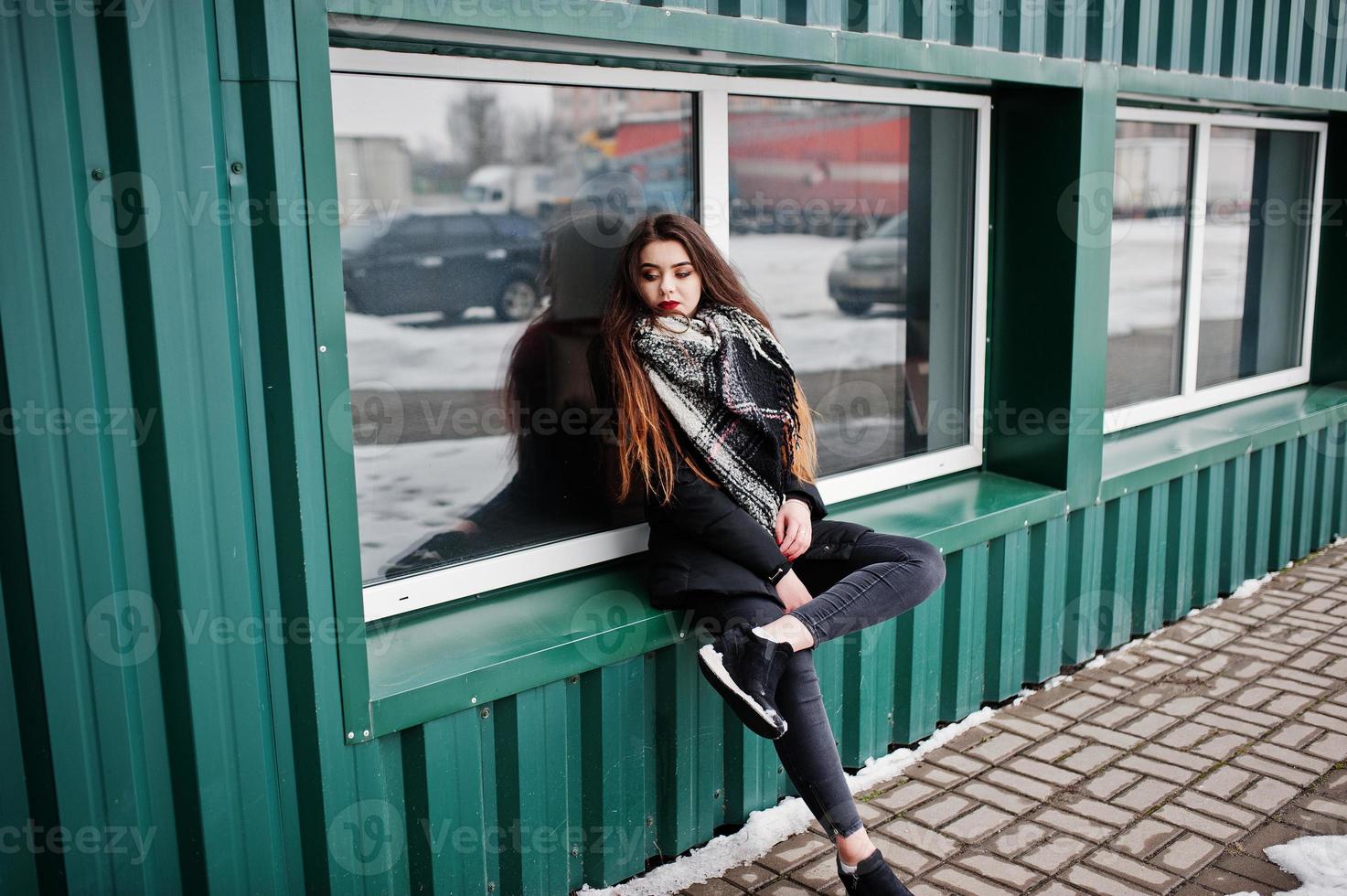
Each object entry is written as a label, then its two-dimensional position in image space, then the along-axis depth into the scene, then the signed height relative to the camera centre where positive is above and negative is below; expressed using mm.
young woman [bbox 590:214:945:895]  2836 -641
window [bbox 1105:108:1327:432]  5047 -167
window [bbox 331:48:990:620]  2777 -45
